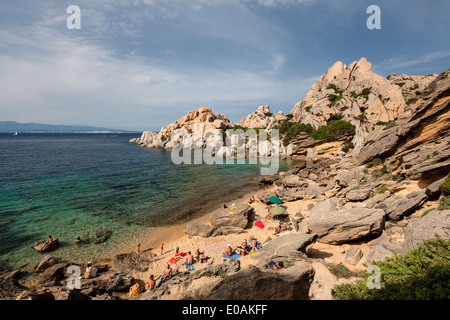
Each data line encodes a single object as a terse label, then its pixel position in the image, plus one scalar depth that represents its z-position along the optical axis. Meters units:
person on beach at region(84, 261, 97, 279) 12.30
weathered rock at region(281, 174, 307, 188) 30.50
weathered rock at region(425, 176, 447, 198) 12.43
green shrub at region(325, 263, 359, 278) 9.08
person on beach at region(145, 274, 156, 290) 11.30
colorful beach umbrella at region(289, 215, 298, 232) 17.23
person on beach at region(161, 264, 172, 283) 12.15
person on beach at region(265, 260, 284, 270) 9.79
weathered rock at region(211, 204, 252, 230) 18.67
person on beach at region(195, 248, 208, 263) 14.03
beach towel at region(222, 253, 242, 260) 14.08
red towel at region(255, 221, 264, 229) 18.64
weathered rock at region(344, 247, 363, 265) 10.68
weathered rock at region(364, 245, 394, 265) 9.66
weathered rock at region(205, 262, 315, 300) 6.03
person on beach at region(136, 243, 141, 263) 14.49
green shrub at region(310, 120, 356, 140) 54.56
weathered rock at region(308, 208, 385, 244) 12.25
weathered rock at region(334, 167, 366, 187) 23.00
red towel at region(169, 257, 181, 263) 14.20
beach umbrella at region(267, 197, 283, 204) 22.69
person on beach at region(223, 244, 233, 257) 14.36
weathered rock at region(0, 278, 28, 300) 10.03
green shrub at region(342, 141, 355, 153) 51.17
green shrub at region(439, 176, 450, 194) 11.60
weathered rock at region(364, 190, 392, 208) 15.20
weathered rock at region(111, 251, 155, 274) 13.32
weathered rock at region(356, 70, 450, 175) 14.70
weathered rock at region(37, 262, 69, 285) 12.02
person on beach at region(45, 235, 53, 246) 15.35
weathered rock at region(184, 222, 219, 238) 17.72
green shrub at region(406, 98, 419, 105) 47.10
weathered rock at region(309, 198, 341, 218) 16.99
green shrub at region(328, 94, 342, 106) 66.80
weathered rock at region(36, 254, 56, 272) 13.19
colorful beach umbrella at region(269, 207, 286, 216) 19.05
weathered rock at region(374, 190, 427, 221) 12.63
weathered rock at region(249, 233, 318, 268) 11.29
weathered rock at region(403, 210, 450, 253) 8.55
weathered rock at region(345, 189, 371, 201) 17.31
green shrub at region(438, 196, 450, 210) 10.77
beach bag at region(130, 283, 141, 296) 11.19
